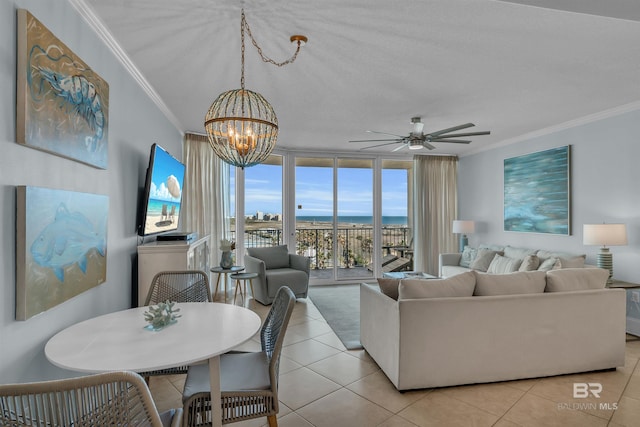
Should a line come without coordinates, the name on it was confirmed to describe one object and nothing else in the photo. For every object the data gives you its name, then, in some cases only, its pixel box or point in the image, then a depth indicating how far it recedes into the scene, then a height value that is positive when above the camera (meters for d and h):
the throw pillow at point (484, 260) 5.06 -0.65
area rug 3.59 -1.27
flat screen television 2.91 +0.22
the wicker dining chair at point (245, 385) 1.55 -0.84
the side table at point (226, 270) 4.41 -0.70
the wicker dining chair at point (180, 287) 2.50 -0.54
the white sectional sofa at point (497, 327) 2.45 -0.84
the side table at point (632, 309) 3.64 -1.01
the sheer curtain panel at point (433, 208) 6.56 +0.17
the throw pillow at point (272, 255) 5.25 -0.61
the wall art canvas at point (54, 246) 1.39 -0.15
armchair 4.72 -0.81
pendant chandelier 1.93 +0.47
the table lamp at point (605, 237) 3.53 -0.21
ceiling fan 3.94 +0.93
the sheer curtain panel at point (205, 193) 4.99 +0.35
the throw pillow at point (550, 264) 3.70 -0.53
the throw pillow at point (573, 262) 3.73 -0.50
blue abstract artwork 4.49 +0.36
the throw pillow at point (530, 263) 4.04 -0.56
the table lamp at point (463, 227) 5.89 -0.18
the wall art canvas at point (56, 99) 1.39 +0.58
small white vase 4.50 -0.58
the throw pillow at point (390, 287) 2.72 -0.57
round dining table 1.33 -0.57
